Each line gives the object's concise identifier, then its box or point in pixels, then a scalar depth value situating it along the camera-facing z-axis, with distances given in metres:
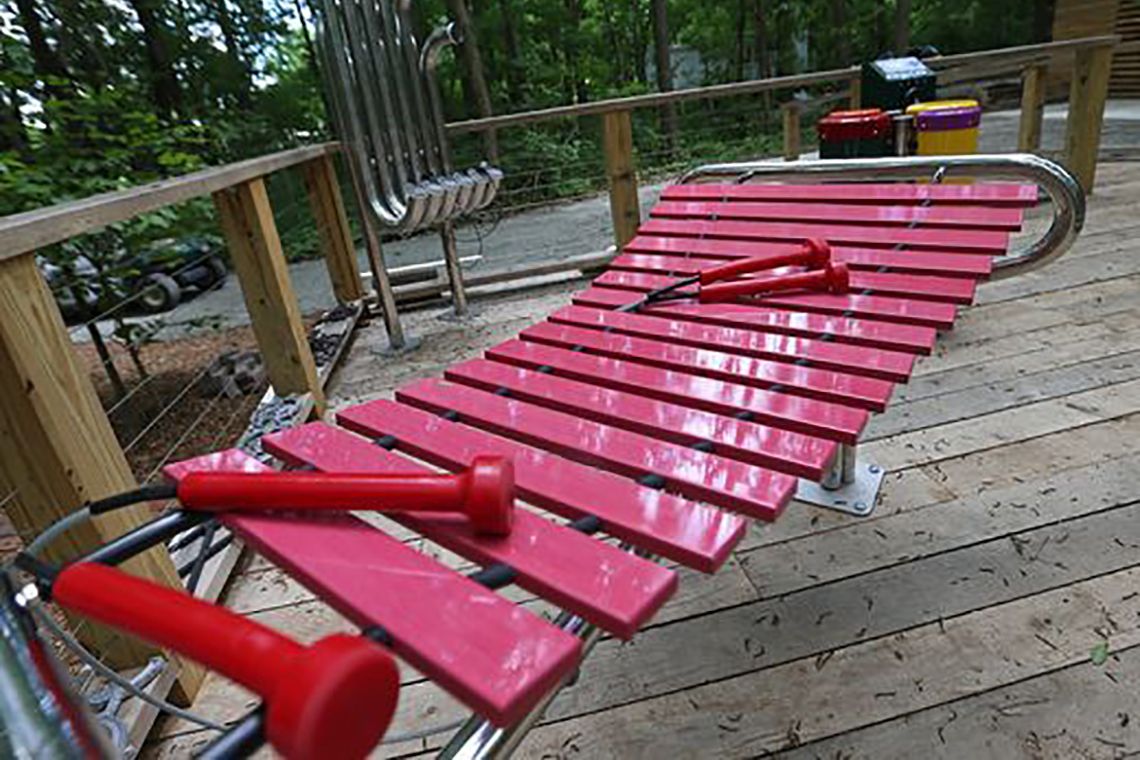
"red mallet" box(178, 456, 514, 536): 0.86
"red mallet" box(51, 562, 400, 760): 0.50
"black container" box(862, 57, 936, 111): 3.12
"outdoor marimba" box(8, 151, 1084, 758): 0.72
